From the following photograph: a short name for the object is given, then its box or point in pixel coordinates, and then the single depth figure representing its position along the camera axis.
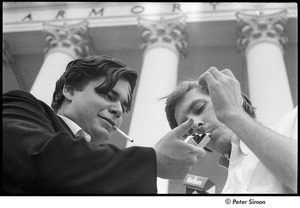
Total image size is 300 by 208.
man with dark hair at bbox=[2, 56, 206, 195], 1.84
